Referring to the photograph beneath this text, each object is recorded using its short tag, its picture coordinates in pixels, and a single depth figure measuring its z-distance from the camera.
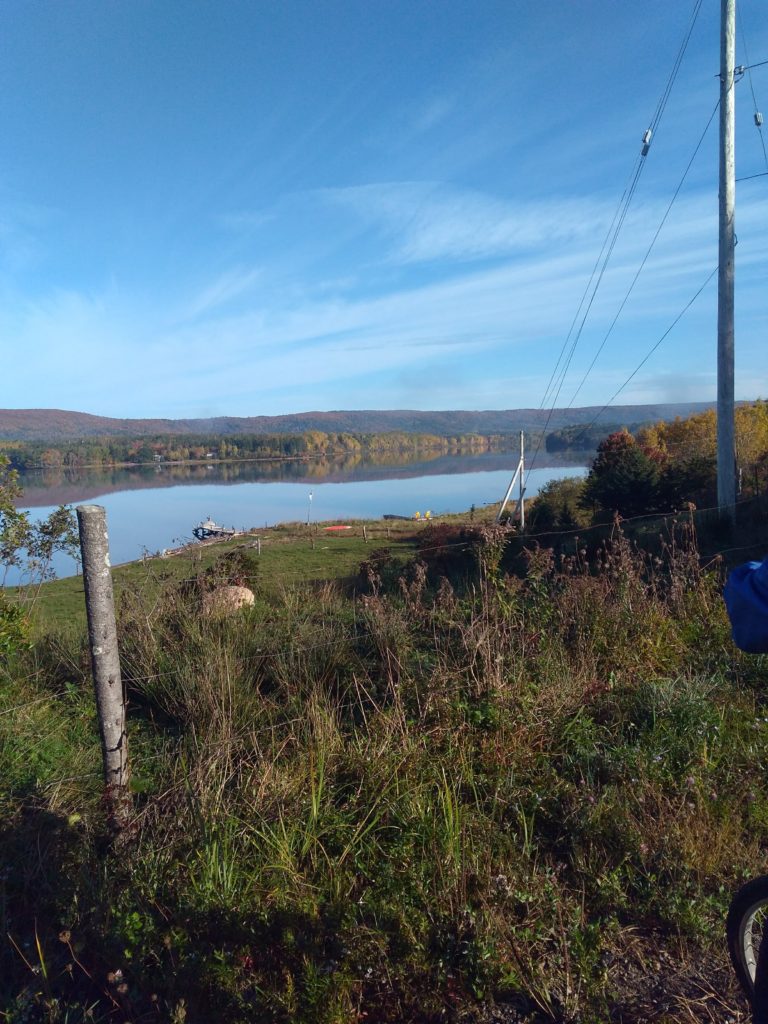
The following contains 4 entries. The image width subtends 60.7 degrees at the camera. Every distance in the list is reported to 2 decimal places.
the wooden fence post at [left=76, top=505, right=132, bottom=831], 2.78
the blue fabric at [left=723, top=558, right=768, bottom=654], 1.85
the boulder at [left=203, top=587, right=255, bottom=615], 5.60
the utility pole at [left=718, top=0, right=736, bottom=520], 11.70
